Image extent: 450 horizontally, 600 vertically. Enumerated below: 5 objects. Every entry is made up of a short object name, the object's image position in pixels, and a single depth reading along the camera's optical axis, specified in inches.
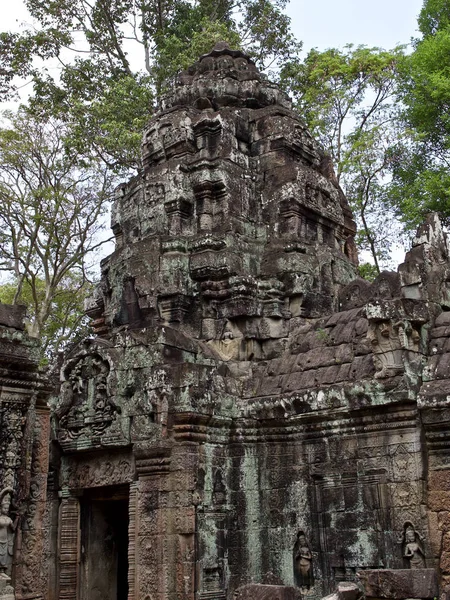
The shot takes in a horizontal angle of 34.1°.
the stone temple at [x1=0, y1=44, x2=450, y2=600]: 327.0
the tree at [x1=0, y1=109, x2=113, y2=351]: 836.6
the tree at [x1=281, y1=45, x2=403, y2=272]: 787.4
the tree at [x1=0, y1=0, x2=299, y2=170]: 823.1
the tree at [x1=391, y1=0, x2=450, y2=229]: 676.1
